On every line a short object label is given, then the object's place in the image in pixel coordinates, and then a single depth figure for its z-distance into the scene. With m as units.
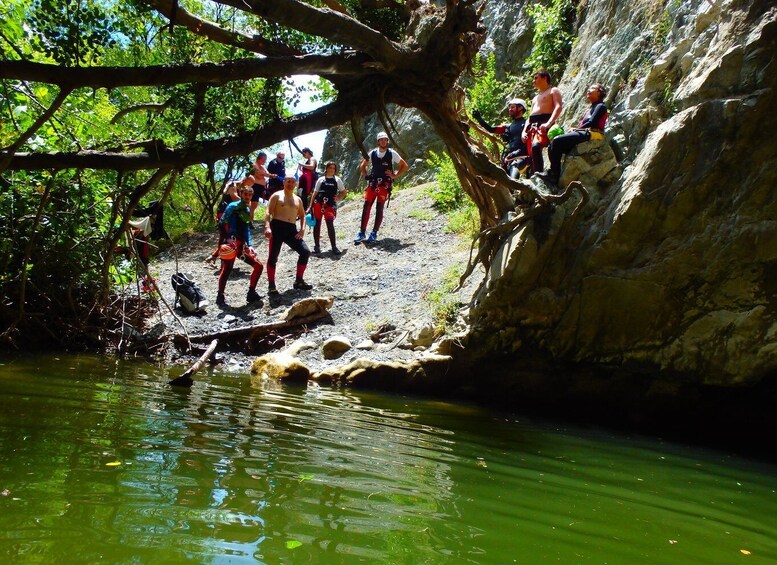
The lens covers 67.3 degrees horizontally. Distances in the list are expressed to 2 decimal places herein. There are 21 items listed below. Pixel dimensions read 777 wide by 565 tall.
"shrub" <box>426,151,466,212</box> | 15.22
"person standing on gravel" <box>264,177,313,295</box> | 11.28
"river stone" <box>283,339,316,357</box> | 9.21
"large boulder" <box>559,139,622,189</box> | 7.68
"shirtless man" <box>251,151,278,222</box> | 12.16
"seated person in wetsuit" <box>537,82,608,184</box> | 7.71
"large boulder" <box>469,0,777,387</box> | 6.40
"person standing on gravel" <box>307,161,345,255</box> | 13.19
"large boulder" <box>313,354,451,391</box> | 8.03
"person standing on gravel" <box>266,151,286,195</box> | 14.06
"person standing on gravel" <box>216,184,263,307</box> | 11.35
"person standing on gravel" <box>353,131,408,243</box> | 12.99
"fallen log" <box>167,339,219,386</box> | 6.57
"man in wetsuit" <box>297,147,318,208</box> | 13.88
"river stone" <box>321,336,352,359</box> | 9.02
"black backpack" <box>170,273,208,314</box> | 10.99
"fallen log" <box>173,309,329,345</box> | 9.66
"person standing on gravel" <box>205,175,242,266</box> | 11.61
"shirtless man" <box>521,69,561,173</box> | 8.52
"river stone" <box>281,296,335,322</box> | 10.14
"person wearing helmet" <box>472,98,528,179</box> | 9.28
